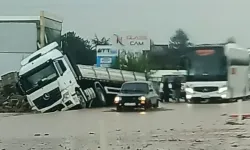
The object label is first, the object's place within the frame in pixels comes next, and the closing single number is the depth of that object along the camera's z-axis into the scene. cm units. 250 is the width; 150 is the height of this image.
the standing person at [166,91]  4894
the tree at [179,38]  16225
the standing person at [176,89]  4791
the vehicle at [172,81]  4956
